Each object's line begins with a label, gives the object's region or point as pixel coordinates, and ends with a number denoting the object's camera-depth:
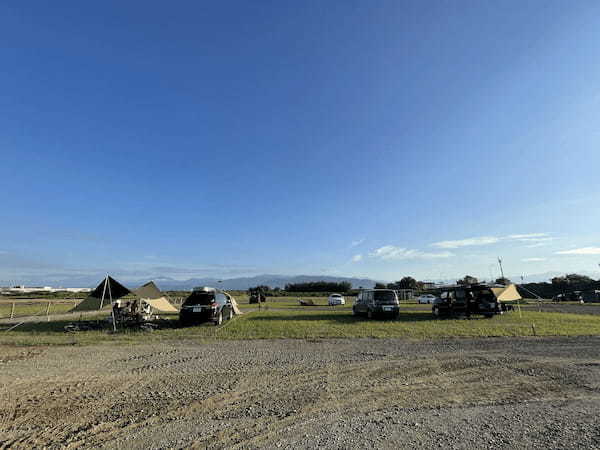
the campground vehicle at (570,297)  47.97
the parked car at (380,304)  18.95
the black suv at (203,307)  16.70
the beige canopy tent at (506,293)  23.80
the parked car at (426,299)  42.77
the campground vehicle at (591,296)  47.69
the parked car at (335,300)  40.84
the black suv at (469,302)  19.95
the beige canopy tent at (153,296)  19.27
